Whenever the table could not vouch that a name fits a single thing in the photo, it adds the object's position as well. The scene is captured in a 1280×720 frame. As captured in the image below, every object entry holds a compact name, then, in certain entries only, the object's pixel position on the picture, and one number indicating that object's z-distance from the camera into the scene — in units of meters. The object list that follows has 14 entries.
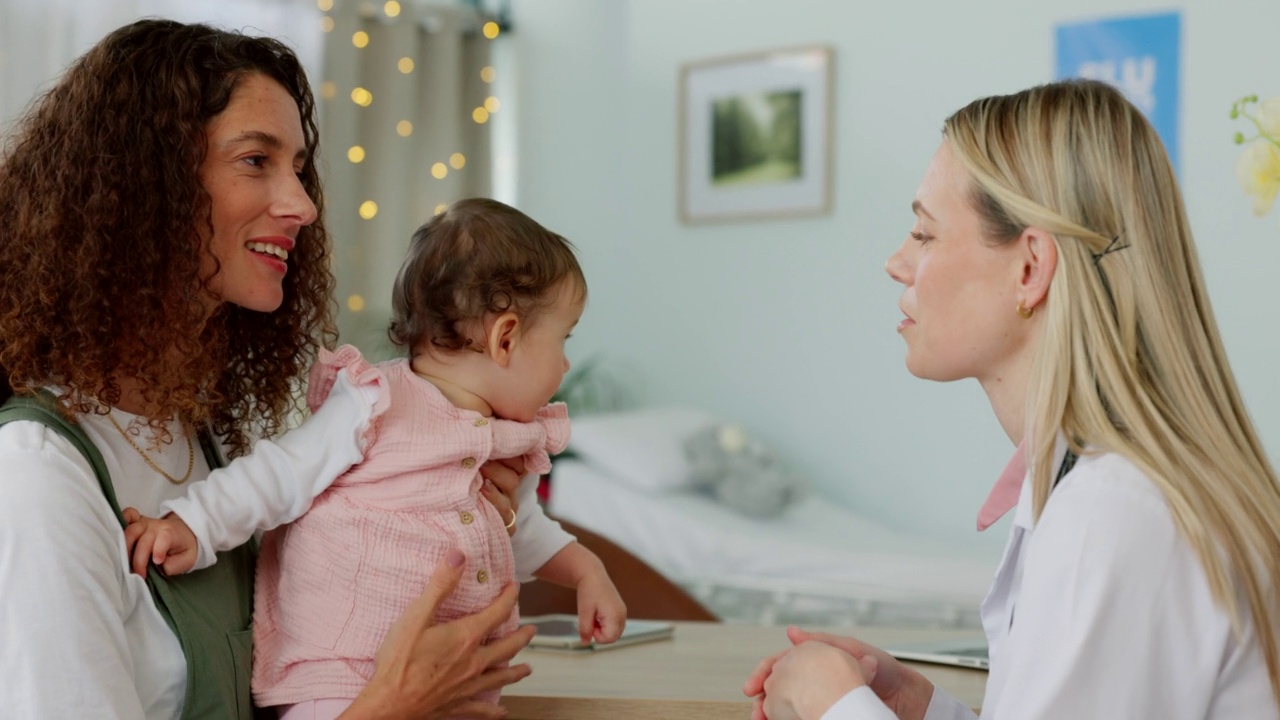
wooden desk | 1.59
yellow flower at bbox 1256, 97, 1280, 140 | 1.54
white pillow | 4.29
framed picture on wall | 4.94
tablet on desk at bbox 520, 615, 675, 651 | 1.95
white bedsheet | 3.64
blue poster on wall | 4.16
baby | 1.51
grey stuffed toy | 4.32
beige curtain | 4.75
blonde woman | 1.14
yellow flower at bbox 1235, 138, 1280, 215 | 1.56
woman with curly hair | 1.27
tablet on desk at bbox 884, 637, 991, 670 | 1.82
